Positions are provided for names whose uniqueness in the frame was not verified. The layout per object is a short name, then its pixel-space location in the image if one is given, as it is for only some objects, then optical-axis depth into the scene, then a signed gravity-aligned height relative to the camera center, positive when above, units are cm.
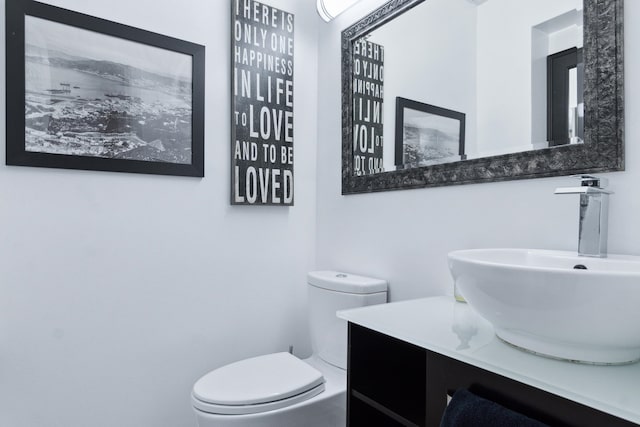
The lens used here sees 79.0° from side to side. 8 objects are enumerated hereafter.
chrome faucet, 93 -1
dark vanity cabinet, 65 -41
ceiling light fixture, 176 +93
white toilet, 123 -60
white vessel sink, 61 -16
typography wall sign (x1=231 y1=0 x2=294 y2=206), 180 +51
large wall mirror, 100 +40
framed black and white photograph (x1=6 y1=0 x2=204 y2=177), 136 +44
